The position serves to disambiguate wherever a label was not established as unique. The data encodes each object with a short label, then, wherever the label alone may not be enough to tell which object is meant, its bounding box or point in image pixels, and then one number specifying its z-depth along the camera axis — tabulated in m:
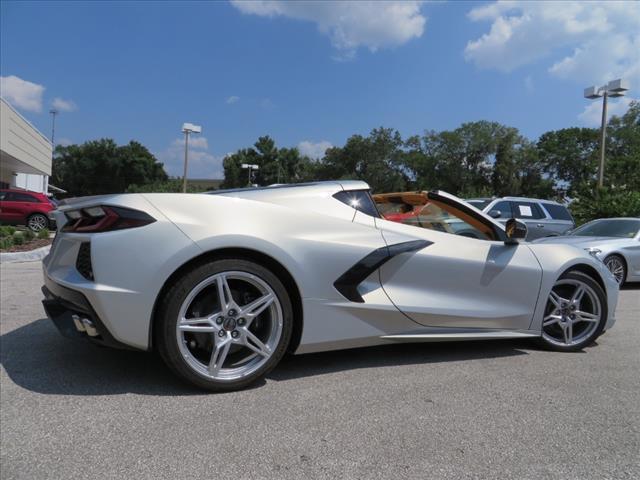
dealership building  22.69
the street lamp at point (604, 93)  17.30
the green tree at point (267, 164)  73.38
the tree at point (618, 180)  16.66
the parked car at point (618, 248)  7.51
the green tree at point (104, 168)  74.44
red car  16.80
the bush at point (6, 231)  11.21
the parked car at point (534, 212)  11.65
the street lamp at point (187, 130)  24.89
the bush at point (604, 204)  16.33
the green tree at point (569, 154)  57.41
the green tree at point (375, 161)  62.69
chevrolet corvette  2.62
